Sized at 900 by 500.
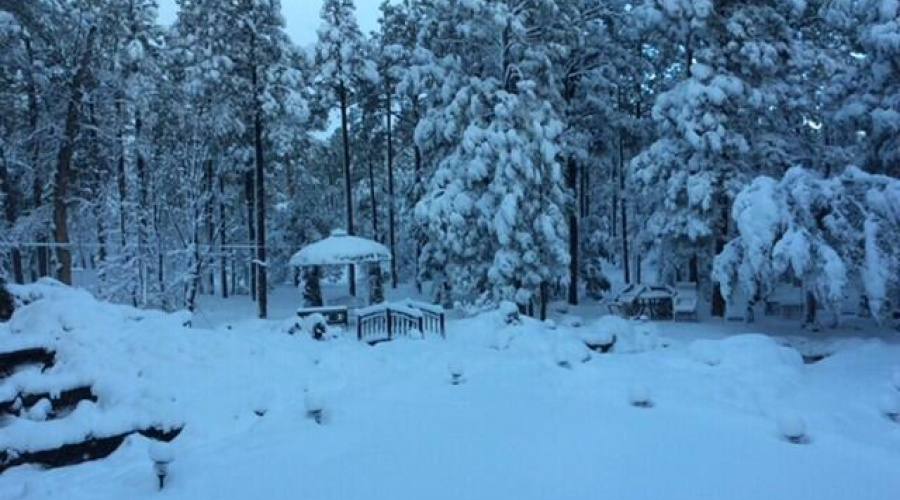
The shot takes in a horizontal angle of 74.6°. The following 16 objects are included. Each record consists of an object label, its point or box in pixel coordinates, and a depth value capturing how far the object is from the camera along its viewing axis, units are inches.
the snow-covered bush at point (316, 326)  462.3
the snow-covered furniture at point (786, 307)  654.0
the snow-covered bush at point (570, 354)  354.6
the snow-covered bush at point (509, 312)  483.1
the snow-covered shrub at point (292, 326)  461.7
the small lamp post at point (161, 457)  191.5
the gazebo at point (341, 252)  641.6
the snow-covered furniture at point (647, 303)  668.1
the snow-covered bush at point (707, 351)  353.4
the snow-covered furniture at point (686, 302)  659.4
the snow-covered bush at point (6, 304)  313.9
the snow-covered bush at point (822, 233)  407.5
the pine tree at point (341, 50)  779.4
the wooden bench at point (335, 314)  572.1
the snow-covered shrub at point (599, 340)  419.8
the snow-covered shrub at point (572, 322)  555.4
